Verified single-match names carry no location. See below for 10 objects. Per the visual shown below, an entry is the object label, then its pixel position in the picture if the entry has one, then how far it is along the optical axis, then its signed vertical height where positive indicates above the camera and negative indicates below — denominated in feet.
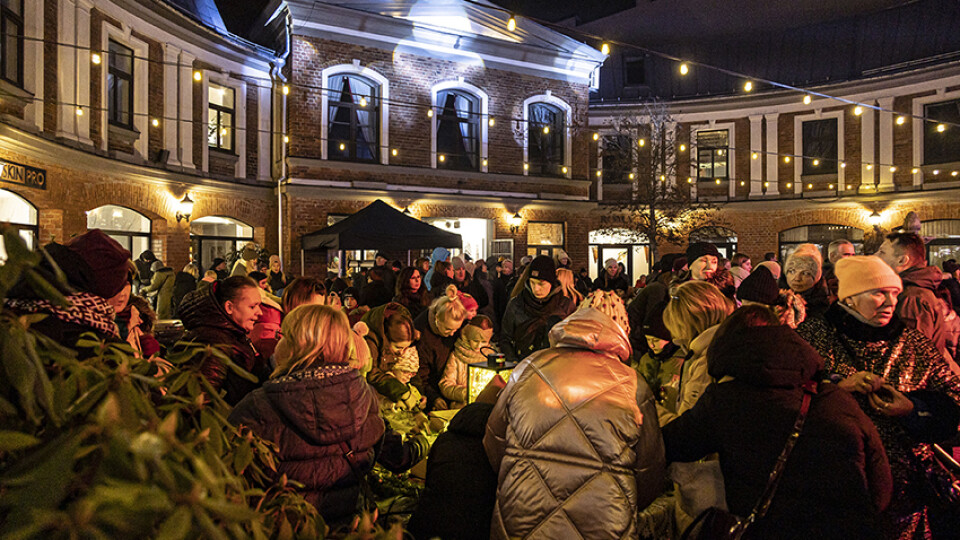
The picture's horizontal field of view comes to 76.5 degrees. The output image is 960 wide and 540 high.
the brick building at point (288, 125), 31.94 +10.86
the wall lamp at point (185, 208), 43.06 +4.45
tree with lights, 63.16 +9.84
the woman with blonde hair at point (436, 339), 15.33 -1.80
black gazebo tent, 36.57 +2.32
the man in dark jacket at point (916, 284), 13.52 -0.29
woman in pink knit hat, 8.44 -1.53
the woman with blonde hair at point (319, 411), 7.91 -1.87
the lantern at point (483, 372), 12.97 -2.19
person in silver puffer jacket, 7.46 -2.15
